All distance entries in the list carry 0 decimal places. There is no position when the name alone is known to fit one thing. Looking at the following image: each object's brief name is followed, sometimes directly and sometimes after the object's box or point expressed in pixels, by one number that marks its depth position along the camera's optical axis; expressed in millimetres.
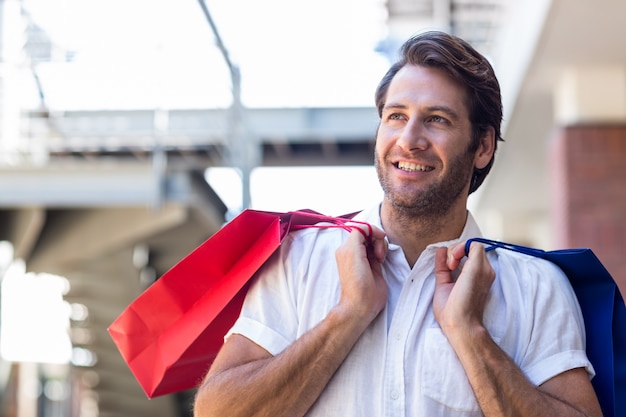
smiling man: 2672
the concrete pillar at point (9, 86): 11438
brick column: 8141
